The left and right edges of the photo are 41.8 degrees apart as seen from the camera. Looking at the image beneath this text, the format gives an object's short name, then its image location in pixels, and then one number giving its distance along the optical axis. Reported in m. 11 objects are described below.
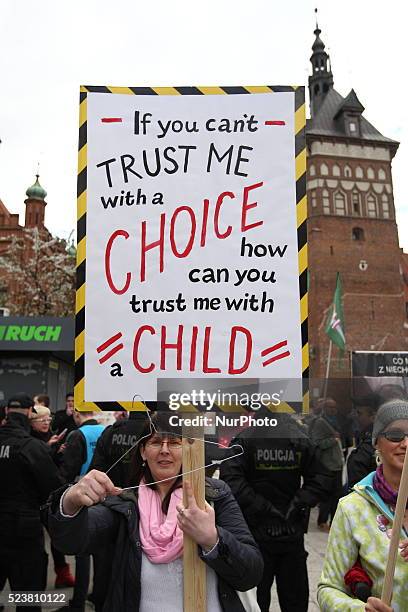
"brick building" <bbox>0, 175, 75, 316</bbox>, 26.30
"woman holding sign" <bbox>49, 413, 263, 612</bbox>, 1.84
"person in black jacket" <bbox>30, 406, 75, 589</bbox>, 5.55
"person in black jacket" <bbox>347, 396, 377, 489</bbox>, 4.66
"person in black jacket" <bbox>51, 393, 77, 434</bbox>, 7.68
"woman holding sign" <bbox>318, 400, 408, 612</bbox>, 2.00
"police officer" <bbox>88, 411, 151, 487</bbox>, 3.91
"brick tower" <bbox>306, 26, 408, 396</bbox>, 43.03
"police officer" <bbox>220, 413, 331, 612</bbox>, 3.71
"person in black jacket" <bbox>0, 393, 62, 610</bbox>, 3.96
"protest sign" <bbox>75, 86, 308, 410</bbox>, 2.04
